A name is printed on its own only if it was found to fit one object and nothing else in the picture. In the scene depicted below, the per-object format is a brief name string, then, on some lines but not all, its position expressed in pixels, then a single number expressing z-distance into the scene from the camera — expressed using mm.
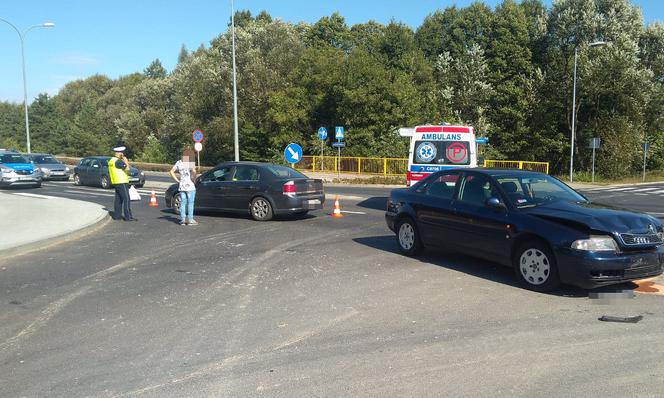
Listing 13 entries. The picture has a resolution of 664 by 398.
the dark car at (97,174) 25828
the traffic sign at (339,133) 31109
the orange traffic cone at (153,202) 18297
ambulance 14820
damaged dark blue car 6586
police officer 13648
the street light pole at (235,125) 30959
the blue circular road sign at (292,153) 21344
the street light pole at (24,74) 40000
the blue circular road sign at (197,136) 33478
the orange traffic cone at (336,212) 15270
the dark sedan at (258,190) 13953
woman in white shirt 12906
